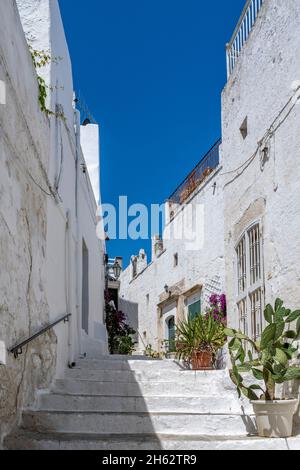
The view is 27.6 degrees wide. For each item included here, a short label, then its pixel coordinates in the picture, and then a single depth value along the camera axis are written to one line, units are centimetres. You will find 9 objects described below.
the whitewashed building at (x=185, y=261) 1377
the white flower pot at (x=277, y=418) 520
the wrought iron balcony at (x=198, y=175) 1506
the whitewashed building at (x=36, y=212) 485
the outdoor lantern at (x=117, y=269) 1755
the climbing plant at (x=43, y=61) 705
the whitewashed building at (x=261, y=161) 603
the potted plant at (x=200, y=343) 838
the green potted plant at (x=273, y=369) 521
